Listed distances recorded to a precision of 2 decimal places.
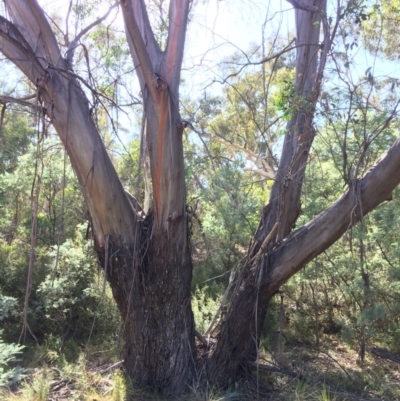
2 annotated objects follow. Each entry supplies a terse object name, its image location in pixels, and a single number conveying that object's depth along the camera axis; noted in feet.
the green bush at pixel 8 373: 17.37
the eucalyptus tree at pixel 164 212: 15.94
